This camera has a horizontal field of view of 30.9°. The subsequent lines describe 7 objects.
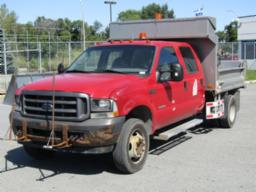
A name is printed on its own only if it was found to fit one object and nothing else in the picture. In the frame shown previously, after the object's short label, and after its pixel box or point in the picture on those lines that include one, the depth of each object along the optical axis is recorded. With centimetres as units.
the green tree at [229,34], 8772
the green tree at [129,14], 12075
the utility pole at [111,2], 4029
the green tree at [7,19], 6449
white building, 4775
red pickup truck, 639
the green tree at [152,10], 11438
